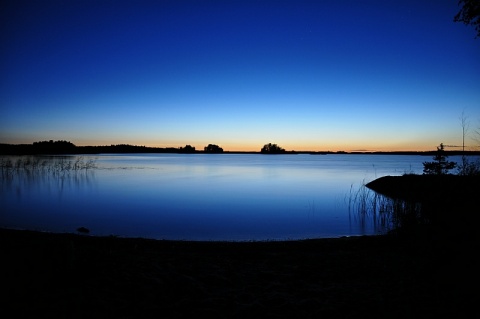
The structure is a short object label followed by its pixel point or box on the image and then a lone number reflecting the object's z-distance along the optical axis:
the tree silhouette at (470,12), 10.06
